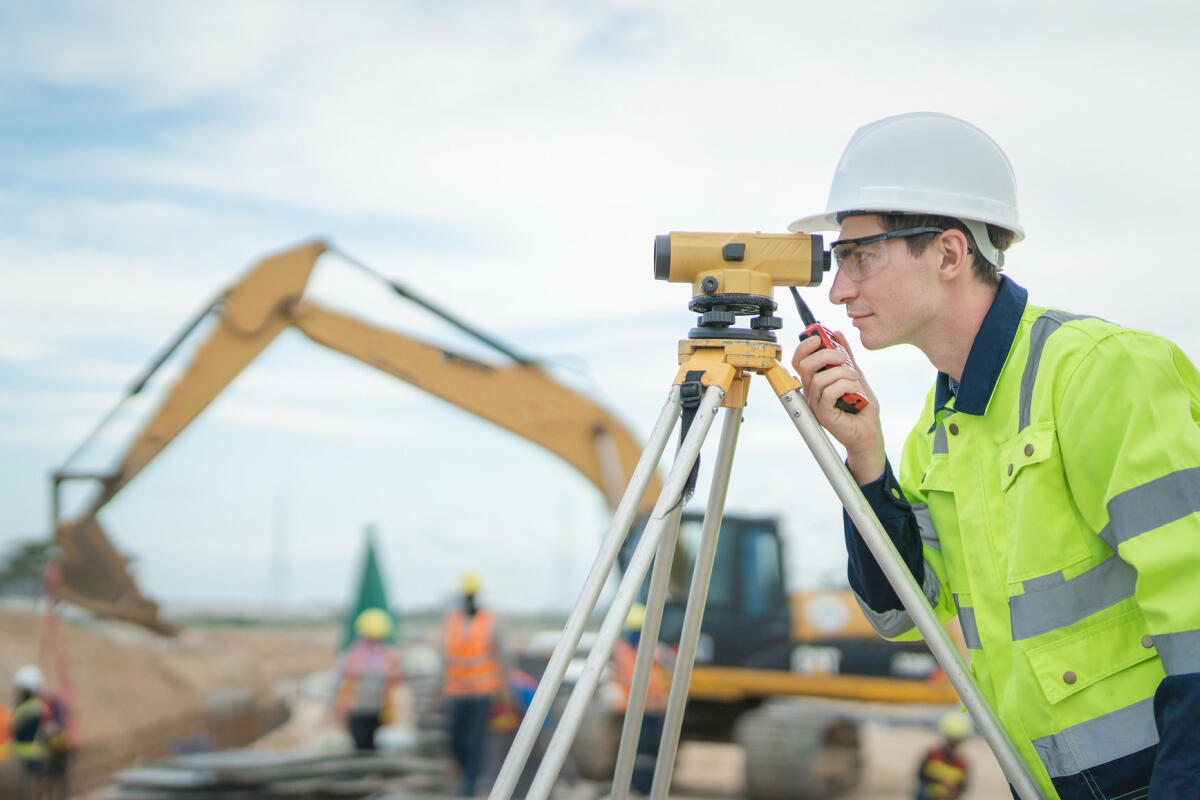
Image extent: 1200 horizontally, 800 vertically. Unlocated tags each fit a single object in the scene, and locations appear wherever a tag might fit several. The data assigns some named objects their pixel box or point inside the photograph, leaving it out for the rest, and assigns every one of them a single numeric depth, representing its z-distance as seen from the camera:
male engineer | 1.64
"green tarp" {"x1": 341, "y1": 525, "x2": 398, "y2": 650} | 19.62
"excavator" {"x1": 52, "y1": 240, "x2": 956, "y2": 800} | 9.20
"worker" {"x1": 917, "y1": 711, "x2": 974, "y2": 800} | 8.67
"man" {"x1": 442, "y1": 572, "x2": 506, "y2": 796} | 9.72
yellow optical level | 2.18
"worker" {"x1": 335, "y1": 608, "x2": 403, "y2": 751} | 11.17
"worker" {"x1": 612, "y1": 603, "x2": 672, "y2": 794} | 9.53
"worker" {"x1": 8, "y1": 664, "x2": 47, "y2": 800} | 9.92
